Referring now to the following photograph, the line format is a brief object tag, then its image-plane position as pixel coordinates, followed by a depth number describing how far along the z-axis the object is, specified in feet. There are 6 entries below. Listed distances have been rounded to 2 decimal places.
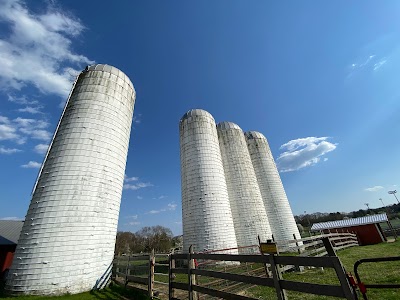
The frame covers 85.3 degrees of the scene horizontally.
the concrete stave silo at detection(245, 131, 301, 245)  88.99
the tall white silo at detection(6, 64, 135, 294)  35.17
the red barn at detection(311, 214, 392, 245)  91.80
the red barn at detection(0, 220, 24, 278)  66.59
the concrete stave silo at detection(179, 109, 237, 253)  63.16
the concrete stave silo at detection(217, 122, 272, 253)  77.25
